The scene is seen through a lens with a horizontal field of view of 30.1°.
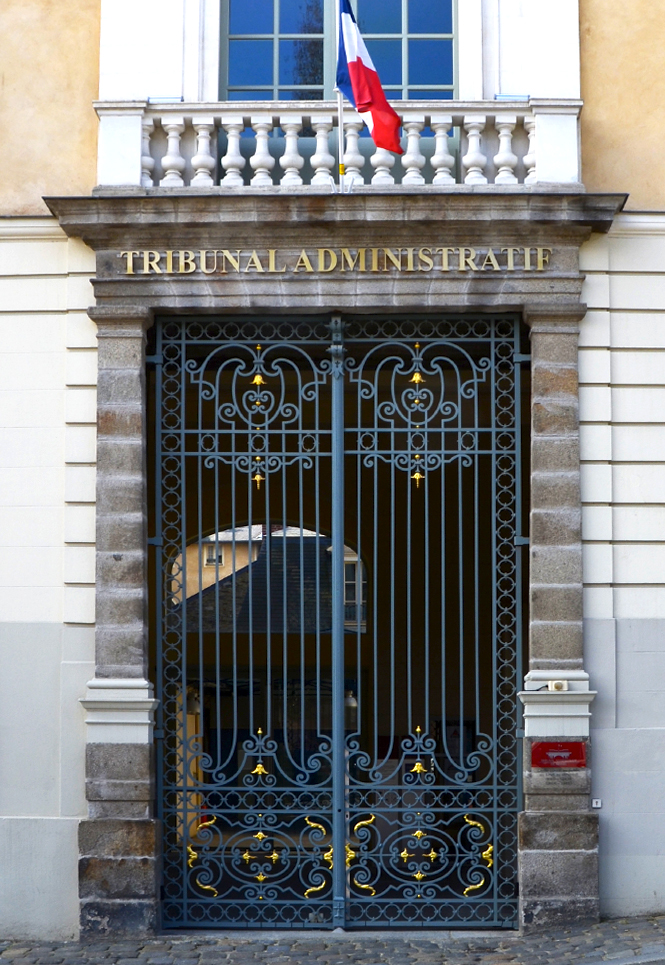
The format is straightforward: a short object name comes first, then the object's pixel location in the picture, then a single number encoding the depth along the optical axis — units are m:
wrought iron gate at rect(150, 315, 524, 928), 8.44
